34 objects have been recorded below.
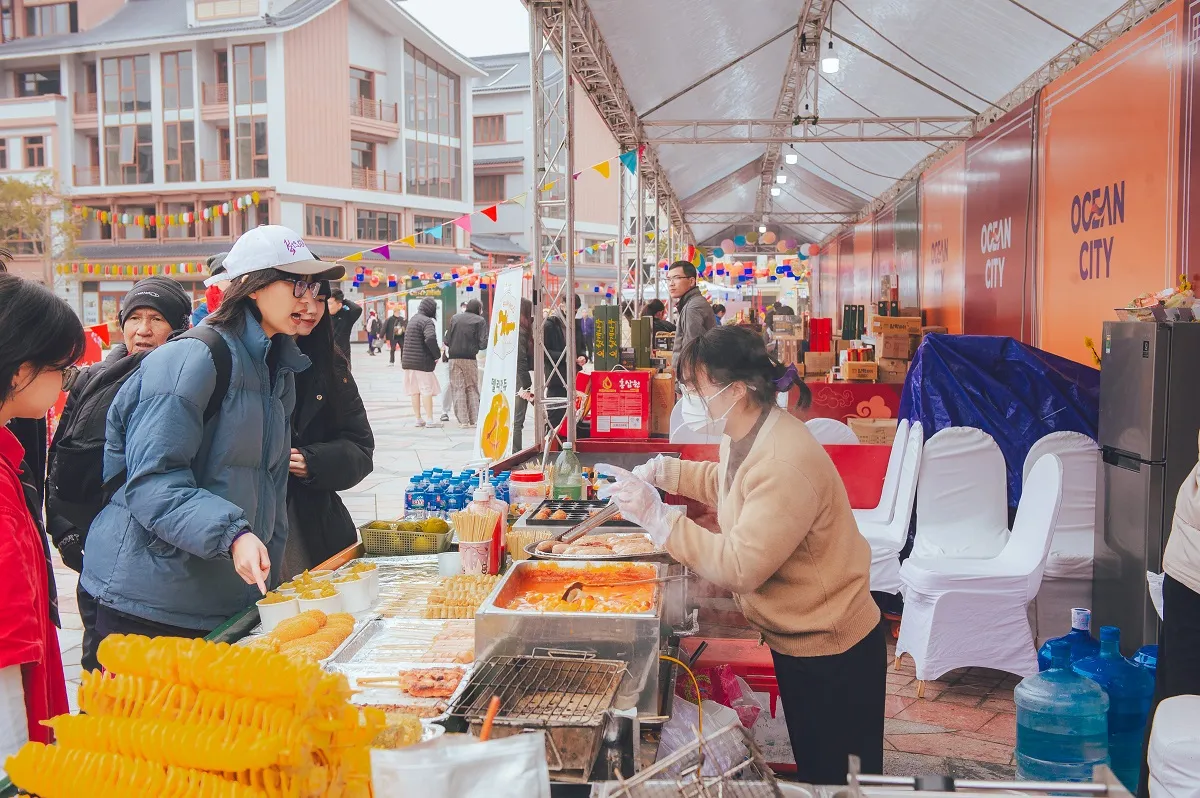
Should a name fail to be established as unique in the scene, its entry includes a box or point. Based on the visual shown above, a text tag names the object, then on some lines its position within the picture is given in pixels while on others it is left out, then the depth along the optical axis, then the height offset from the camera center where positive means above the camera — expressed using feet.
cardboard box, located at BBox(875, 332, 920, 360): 35.68 -0.13
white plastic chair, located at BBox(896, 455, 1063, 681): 15.28 -4.37
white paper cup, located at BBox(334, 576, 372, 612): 9.20 -2.40
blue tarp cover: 18.61 -1.02
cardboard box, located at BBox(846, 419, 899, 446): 27.81 -2.62
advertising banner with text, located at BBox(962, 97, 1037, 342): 29.48 +3.98
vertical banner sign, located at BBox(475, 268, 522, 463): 22.43 -0.73
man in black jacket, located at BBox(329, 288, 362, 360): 19.12 +0.56
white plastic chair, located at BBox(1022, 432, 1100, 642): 16.74 -3.41
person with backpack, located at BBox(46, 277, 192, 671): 10.32 -0.55
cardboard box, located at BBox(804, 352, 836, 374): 41.16 -0.81
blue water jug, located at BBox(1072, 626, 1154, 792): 12.05 -4.55
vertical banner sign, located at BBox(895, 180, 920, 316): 47.85 +4.97
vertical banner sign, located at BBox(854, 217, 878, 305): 65.57 +5.95
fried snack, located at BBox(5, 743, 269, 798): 4.22 -1.97
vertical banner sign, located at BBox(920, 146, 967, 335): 38.70 +4.49
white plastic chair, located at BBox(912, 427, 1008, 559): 17.94 -2.90
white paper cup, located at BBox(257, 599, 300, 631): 8.41 -2.36
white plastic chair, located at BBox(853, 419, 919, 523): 19.72 -3.11
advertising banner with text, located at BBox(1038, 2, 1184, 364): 19.39 +3.74
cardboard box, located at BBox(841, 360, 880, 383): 34.14 -1.04
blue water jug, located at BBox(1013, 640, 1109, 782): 11.68 -4.81
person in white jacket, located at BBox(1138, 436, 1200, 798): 9.11 -2.63
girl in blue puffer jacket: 7.56 -0.95
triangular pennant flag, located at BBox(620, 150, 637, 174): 36.59 +7.29
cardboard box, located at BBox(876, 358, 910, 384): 34.99 -1.02
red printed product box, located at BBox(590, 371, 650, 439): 22.45 -1.47
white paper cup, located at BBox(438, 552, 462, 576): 10.50 -2.40
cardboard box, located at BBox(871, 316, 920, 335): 36.32 +0.69
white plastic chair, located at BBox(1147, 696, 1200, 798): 8.15 -3.59
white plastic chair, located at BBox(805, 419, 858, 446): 21.17 -2.00
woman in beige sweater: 7.87 -1.76
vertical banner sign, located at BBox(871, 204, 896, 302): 55.62 +5.82
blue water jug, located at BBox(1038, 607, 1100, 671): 11.96 -3.92
